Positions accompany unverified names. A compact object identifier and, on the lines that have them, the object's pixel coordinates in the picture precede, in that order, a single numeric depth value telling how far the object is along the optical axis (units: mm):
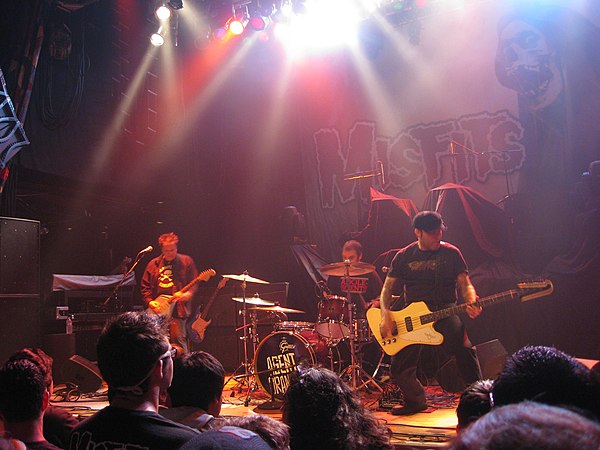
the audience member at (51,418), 2900
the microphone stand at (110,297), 9941
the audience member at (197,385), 2787
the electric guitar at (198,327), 8664
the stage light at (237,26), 10039
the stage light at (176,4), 9164
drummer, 7363
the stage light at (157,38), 10008
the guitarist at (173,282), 8664
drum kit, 7219
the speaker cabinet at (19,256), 7926
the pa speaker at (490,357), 6336
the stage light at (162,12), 9461
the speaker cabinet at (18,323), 7836
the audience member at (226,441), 1333
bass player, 6227
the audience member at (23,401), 2688
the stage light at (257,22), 9875
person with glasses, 2033
